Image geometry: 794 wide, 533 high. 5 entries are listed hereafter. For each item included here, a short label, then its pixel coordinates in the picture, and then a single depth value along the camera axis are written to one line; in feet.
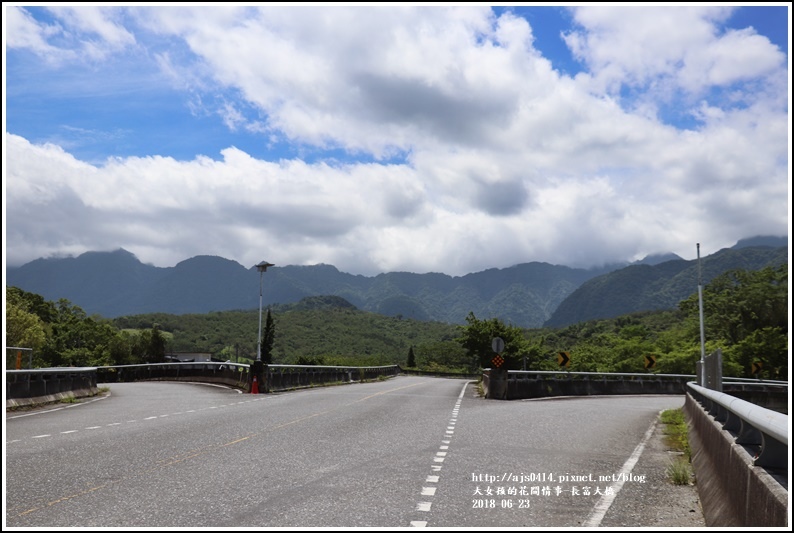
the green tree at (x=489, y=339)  291.99
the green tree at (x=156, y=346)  421.51
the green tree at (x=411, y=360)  507.71
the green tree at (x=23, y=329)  267.59
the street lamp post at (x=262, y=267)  134.86
